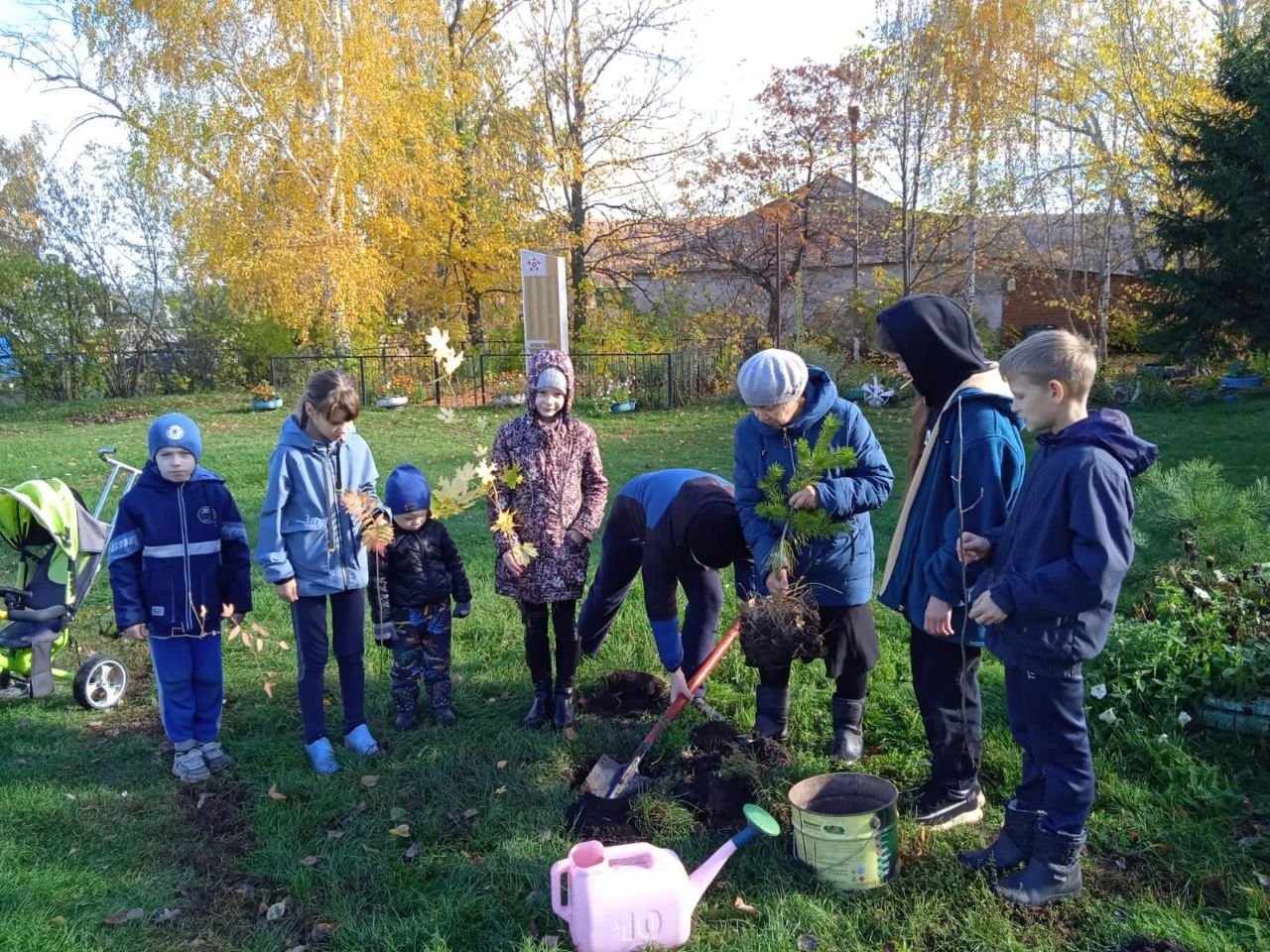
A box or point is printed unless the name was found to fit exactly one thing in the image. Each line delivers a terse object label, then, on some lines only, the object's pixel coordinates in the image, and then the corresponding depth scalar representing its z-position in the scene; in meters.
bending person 3.62
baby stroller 4.36
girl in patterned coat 3.98
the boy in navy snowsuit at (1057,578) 2.35
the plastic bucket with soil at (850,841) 2.70
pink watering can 2.47
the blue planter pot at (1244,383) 14.92
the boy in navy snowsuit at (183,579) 3.66
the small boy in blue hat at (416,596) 4.01
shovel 3.37
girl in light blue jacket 3.64
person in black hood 2.80
